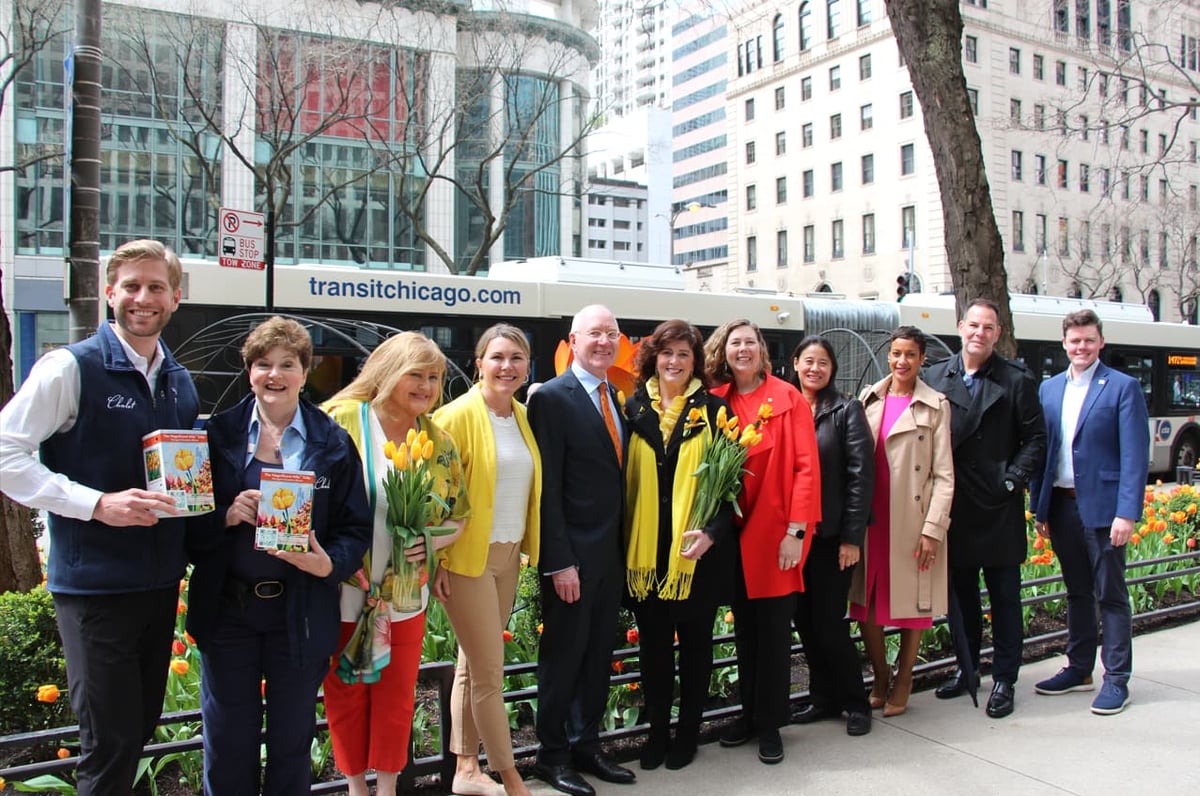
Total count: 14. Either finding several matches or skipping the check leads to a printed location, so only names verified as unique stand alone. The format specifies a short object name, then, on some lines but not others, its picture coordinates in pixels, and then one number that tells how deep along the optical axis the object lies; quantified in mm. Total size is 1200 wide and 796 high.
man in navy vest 2793
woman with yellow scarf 4227
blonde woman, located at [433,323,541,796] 3812
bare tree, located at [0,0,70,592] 5105
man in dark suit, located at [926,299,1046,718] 5078
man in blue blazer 5094
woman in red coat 4430
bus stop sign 8070
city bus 10688
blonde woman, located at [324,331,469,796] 3436
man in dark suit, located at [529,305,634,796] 4016
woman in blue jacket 3119
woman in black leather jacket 4691
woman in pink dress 4887
